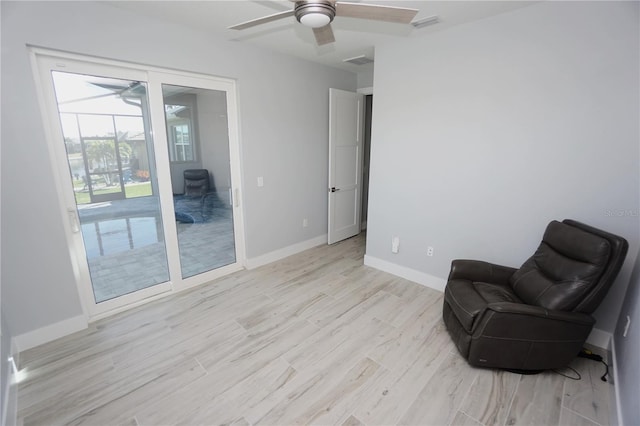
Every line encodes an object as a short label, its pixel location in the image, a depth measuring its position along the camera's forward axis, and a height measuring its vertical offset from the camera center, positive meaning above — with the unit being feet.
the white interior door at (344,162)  13.71 -0.59
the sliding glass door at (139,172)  7.84 -0.74
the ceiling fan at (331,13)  5.06 +2.48
